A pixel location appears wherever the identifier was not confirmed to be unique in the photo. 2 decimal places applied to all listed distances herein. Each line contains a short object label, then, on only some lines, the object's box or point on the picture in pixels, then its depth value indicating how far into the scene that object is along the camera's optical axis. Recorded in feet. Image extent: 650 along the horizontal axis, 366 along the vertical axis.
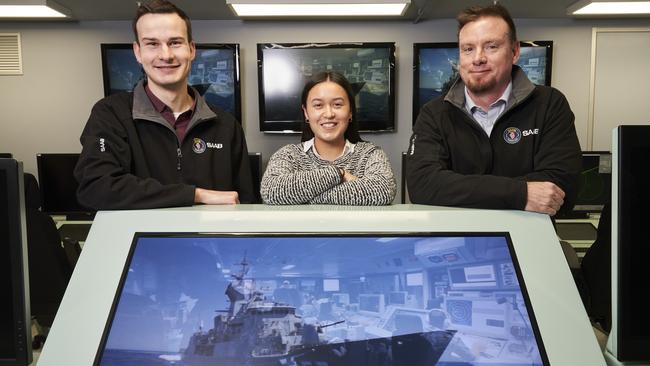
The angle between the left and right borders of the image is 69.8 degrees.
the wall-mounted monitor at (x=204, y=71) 11.36
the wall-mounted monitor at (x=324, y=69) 11.37
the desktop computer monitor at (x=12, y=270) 2.37
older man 4.28
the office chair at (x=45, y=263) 6.20
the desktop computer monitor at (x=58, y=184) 10.23
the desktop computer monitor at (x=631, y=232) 2.33
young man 4.27
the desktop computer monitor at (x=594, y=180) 10.21
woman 4.11
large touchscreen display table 2.24
